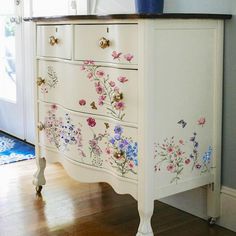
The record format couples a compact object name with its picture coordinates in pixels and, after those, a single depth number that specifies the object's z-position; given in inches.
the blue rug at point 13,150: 138.7
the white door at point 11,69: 155.6
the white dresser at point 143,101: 79.7
